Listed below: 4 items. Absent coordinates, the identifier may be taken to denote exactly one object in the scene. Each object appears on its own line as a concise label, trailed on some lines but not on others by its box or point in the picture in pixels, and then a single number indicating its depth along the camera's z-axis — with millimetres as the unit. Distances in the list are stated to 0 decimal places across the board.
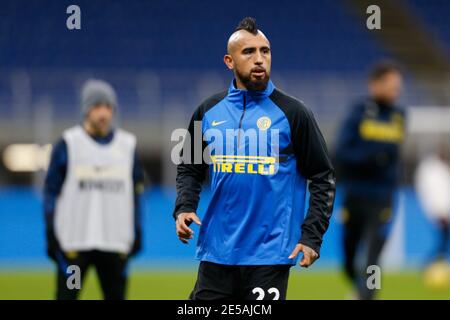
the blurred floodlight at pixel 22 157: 36431
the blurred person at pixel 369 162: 19344
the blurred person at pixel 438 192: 28562
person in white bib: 15398
